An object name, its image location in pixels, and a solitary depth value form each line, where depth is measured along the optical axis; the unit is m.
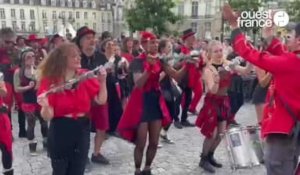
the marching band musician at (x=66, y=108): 3.94
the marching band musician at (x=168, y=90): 6.50
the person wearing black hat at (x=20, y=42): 10.51
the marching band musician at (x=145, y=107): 5.21
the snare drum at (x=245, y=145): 4.78
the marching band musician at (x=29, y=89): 6.86
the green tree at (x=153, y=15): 28.38
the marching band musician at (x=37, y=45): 9.01
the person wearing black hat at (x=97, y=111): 5.55
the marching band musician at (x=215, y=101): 5.51
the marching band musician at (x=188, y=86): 8.53
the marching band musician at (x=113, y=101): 6.80
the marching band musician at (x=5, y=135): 4.92
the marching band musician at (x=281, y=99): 3.49
